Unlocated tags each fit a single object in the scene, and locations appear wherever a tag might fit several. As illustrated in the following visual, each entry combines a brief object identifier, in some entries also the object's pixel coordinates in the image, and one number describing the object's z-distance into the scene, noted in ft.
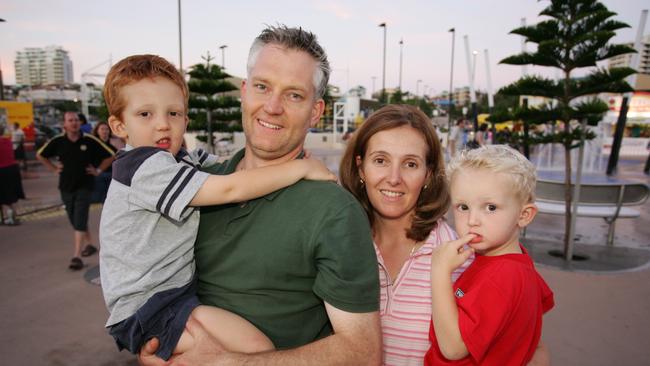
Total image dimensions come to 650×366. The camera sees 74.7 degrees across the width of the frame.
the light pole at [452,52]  133.20
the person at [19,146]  50.65
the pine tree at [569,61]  19.61
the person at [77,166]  19.70
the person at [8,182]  25.98
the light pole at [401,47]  161.58
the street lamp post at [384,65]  117.62
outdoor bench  22.88
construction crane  123.50
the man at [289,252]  4.64
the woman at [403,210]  6.17
